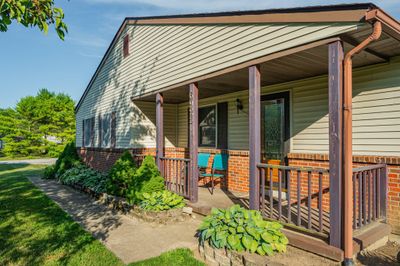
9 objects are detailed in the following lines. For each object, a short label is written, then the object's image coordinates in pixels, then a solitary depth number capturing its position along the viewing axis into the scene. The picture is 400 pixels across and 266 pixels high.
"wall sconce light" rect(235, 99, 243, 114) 7.07
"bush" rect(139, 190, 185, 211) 5.32
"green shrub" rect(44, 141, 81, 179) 11.66
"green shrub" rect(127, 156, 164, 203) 5.86
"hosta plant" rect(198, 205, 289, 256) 3.29
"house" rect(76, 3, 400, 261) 3.15
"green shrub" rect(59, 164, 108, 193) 8.17
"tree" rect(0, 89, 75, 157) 28.17
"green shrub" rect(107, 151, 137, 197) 6.82
